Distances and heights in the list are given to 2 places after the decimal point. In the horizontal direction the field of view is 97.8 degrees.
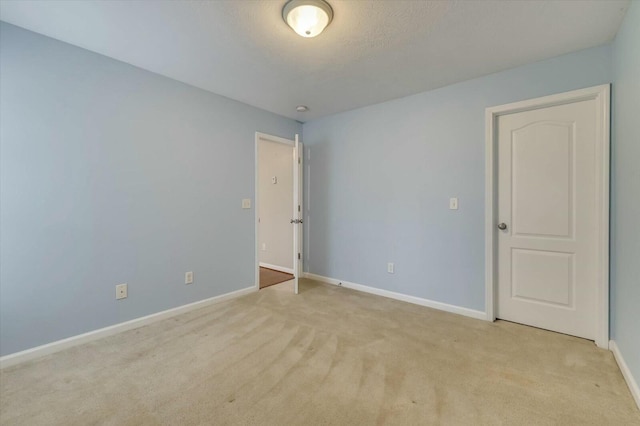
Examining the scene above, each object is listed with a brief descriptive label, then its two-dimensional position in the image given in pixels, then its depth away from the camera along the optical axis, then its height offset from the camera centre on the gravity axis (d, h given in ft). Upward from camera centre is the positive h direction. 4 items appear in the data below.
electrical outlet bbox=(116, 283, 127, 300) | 7.93 -2.31
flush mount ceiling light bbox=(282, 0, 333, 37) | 5.42 +3.97
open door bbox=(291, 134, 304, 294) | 11.35 +0.16
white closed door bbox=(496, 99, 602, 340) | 7.41 -0.19
